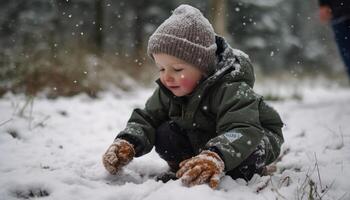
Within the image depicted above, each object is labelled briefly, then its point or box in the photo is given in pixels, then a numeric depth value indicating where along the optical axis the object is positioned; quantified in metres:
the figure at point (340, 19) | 4.68
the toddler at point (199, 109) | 2.24
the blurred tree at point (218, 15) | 9.27
